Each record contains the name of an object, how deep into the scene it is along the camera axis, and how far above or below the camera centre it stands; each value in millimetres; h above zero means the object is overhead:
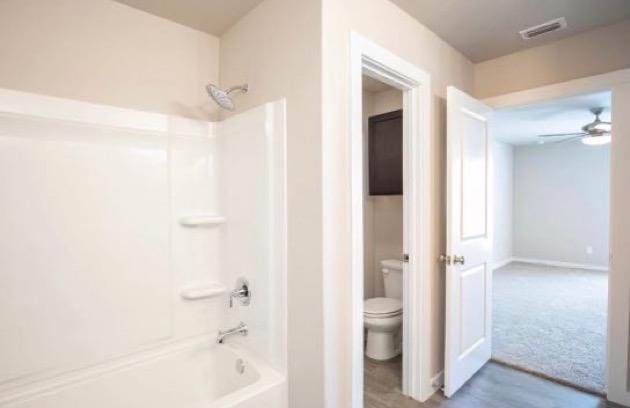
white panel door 2031 -300
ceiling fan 4102 +858
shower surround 1503 -302
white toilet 2494 -942
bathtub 1498 -966
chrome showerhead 1648 +551
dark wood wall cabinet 2701 +396
